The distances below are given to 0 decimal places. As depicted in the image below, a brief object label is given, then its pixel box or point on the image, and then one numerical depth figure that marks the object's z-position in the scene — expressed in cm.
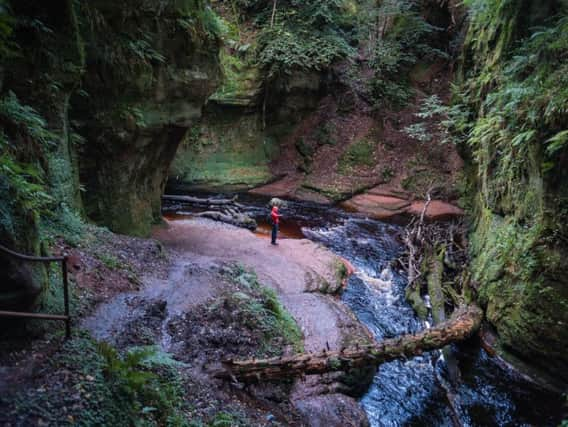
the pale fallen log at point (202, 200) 2064
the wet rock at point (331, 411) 698
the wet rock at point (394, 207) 2098
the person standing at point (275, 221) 1455
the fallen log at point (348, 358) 668
